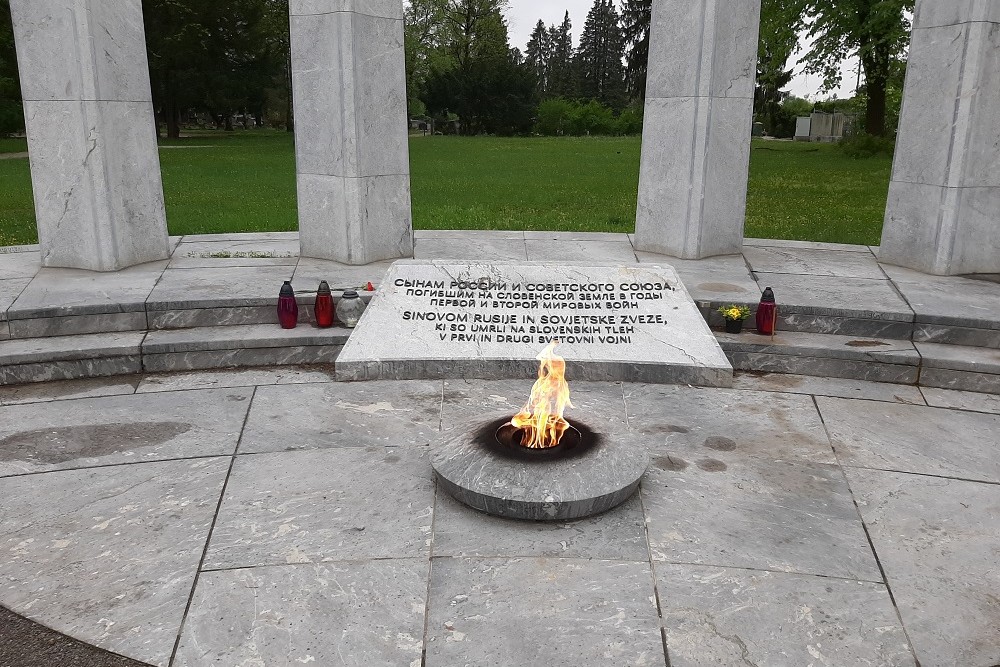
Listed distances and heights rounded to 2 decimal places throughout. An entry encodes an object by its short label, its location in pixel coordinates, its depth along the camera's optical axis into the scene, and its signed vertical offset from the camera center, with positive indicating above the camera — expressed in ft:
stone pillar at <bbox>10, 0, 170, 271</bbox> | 28.84 -0.59
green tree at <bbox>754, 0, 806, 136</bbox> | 87.20 +9.66
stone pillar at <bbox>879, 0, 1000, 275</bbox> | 29.66 -0.63
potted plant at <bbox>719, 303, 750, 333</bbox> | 26.25 -6.03
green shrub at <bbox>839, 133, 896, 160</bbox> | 95.25 -2.49
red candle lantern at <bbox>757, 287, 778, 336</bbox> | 25.89 -5.87
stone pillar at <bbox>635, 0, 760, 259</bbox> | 31.55 -0.11
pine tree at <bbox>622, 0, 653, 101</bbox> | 220.64 +22.25
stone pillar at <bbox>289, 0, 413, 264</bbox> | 30.32 -0.43
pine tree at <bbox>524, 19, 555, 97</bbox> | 330.28 +28.73
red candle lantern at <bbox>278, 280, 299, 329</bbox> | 26.11 -5.93
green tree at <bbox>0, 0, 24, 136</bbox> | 110.73 +3.64
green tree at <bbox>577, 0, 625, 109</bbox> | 254.92 +21.50
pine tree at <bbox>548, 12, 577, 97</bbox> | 252.83 +19.79
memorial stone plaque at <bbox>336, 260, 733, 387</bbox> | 23.84 -6.10
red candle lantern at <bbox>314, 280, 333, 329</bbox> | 26.14 -5.94
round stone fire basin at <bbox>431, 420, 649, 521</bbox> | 15.71 -6.89
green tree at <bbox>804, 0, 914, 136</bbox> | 77.24 +9.09
